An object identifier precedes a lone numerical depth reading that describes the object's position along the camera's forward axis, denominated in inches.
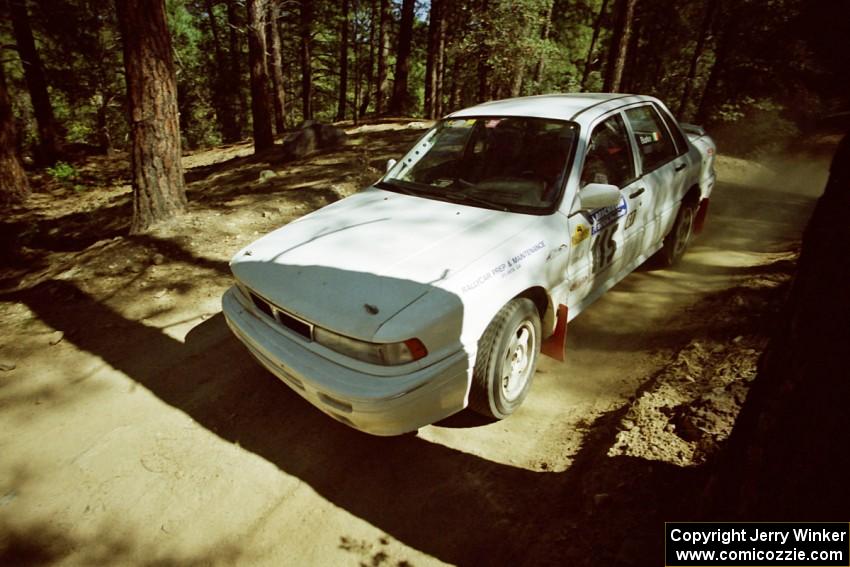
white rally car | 96.7
